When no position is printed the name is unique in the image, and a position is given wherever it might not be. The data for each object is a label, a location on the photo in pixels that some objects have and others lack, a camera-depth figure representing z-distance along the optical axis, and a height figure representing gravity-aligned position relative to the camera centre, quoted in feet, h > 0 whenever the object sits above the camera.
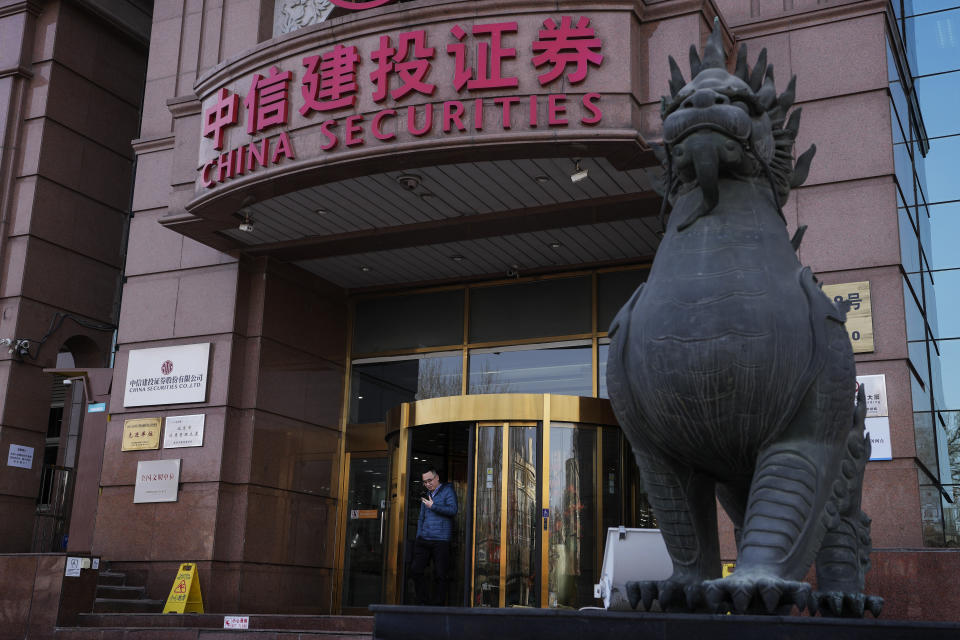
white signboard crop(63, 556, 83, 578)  33.01 +0.05
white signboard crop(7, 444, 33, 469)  46.60 +5.04
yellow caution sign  37.80 -0.79
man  36.50 +1.78
